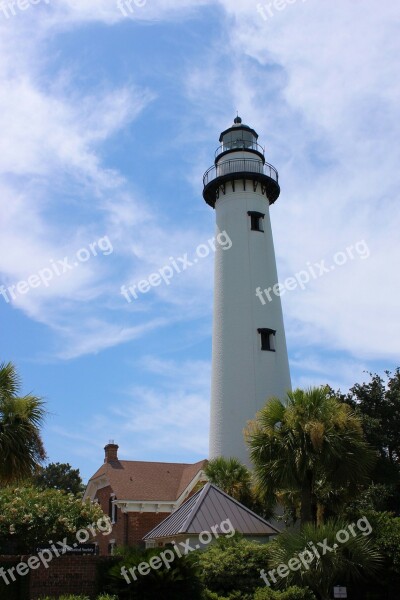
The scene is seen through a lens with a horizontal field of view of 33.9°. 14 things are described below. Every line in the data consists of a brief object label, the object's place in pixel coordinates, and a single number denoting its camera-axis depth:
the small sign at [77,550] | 17.25
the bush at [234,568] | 18.42
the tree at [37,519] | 20.44
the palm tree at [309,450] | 20.42
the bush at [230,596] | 17.37
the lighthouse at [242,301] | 30.23
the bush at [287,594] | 17.31
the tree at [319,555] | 17.77
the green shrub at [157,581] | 16.41
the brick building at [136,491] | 33.69
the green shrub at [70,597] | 15.50
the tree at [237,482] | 25.70
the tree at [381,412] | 28.66
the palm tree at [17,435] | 15.67
